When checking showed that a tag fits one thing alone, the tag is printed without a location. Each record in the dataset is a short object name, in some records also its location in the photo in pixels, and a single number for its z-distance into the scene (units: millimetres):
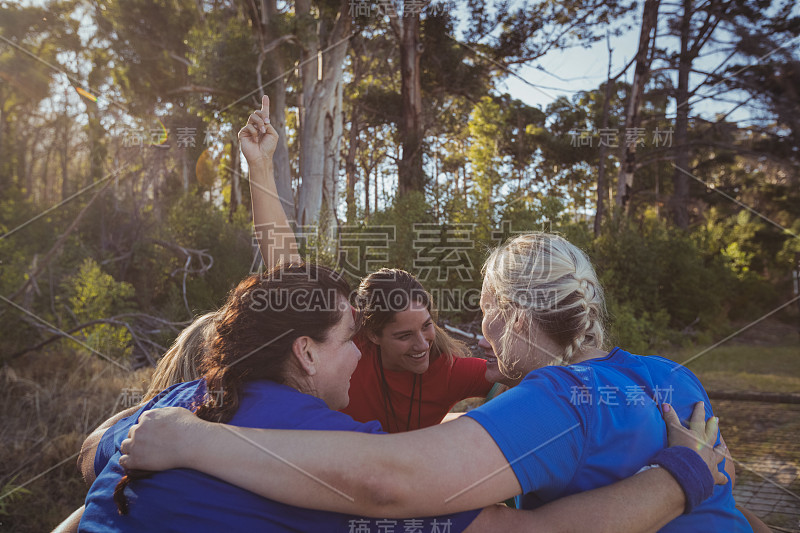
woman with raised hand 3049
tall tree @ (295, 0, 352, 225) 11383
